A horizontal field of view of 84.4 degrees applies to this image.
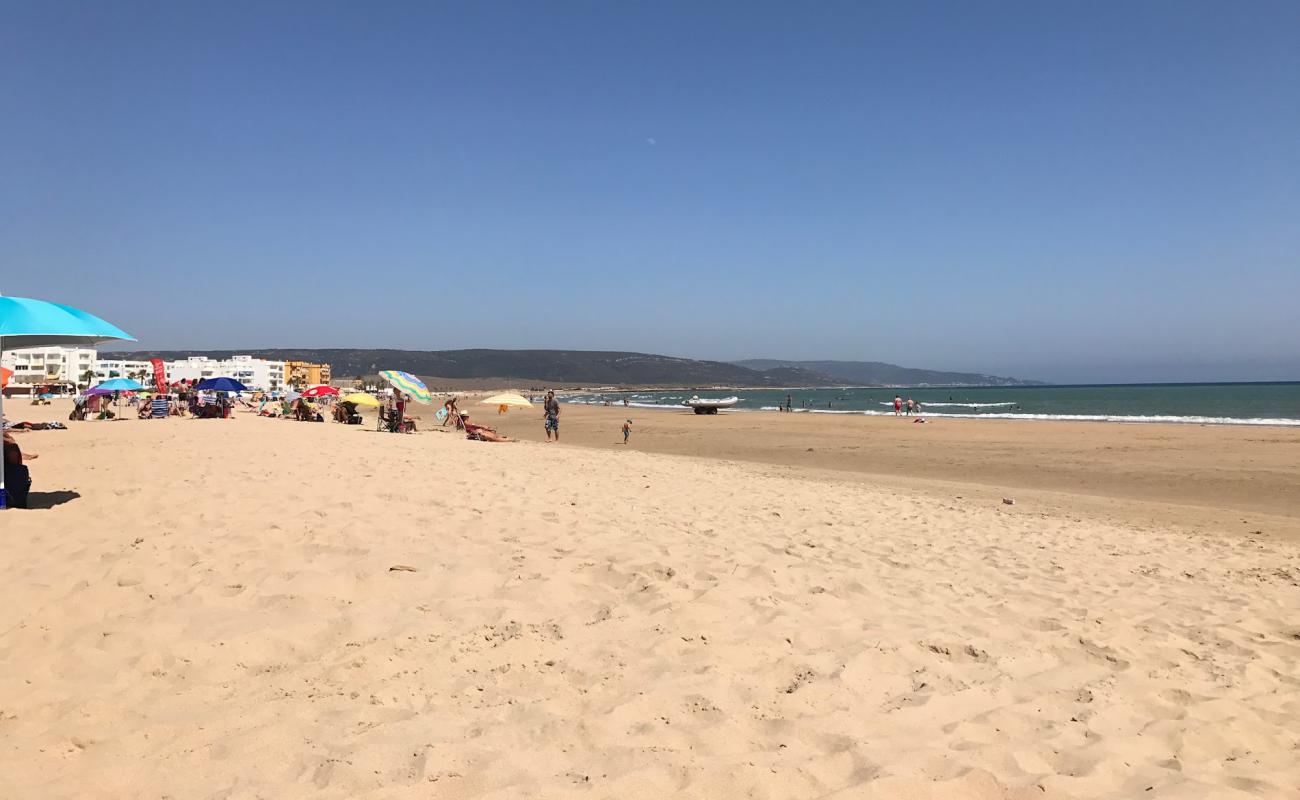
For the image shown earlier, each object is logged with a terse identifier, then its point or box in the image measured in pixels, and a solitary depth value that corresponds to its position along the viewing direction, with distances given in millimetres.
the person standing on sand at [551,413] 24234
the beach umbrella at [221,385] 26328
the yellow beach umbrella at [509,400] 24628
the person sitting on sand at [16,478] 6785
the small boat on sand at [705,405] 53038
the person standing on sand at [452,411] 26369
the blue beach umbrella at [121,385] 28219
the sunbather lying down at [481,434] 20203
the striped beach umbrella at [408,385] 22047
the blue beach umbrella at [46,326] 6316
